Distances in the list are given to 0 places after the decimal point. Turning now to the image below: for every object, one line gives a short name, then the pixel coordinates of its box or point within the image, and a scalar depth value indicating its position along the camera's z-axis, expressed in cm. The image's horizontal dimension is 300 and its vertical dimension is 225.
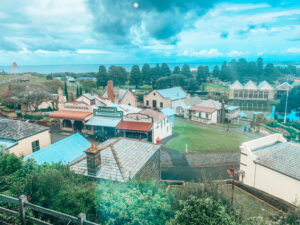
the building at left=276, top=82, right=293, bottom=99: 7371
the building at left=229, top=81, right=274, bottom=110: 7650
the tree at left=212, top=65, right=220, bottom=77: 11456
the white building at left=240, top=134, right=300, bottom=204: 1631
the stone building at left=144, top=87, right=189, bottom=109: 5641
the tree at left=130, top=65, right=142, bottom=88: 8988
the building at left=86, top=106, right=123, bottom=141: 3033
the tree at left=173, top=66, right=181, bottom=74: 10964
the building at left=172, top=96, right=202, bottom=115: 5221
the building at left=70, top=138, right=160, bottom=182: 1264
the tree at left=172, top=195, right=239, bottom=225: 734
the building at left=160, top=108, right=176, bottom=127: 3530
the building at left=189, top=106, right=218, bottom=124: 4597
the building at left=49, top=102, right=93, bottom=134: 3244
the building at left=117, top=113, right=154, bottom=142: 2823
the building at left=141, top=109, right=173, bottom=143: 3020
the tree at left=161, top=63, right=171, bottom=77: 10569
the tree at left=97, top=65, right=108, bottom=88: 8581
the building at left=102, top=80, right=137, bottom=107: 5188
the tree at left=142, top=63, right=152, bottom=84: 9694
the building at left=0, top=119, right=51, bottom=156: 2048
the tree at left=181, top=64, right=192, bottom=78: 10525
